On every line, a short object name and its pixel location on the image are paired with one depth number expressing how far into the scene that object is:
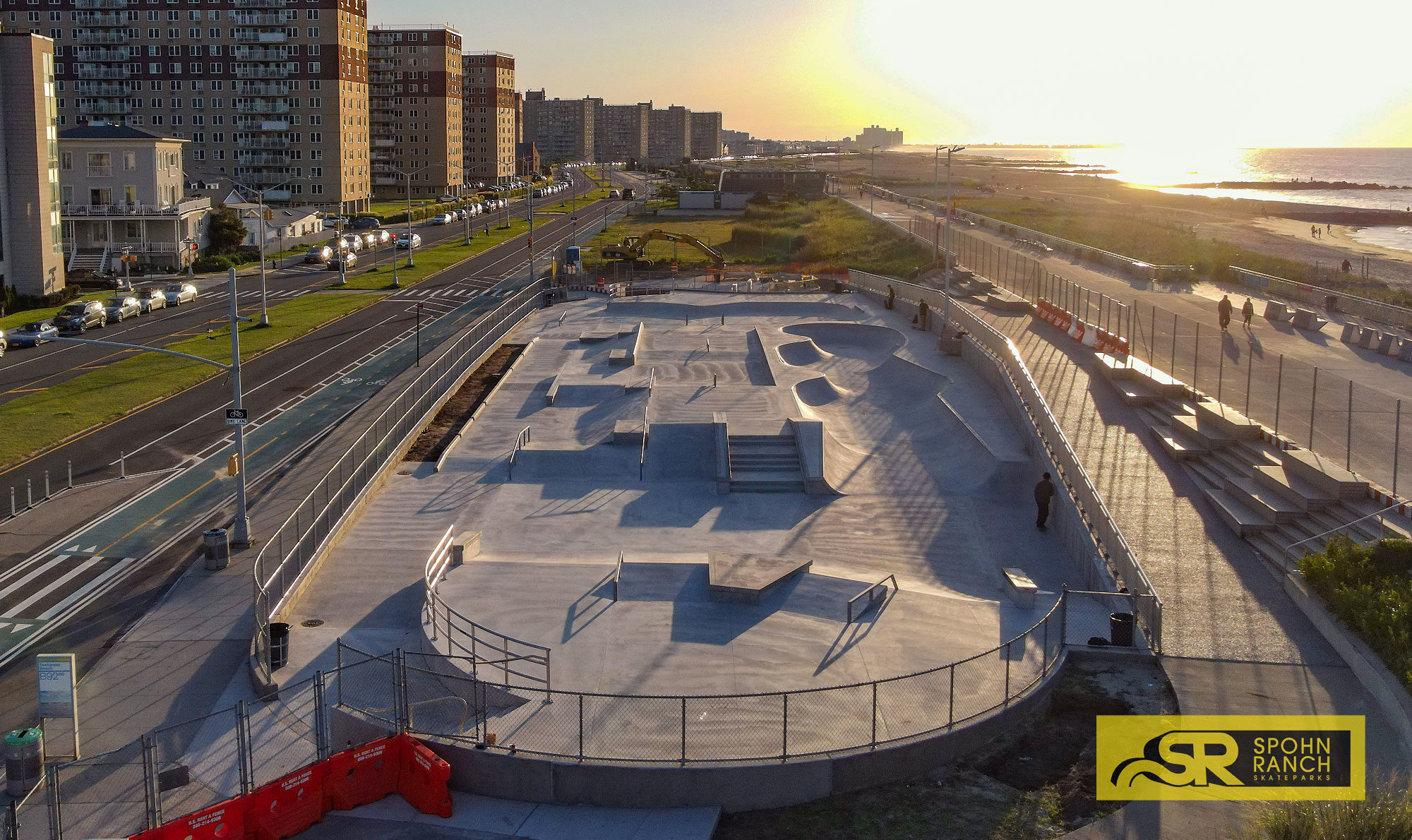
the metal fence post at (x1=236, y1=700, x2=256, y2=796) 17.42
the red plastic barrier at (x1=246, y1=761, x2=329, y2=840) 16.22
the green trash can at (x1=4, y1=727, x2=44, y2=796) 18.66
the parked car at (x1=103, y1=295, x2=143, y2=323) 65.31
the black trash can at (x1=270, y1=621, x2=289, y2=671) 21.75
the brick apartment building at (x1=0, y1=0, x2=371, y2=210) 133.12
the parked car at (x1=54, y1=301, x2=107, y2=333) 60.72
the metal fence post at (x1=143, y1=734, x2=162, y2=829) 16.44
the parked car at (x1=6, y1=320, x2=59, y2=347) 56.41
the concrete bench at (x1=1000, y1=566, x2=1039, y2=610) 23.92
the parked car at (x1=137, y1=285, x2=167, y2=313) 68.81
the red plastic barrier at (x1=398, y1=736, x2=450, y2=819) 16.91
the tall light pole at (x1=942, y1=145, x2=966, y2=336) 47.72
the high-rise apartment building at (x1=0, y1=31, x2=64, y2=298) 69.88
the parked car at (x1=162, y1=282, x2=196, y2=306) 71.62
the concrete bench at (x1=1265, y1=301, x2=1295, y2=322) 49.62
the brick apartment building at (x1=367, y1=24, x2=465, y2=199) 175.50
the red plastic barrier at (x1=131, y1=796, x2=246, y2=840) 15.93
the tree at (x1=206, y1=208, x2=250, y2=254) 93.31
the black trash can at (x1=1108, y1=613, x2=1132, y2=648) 21.08
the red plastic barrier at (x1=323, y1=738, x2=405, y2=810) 17.03
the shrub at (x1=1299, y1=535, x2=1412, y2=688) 19.28
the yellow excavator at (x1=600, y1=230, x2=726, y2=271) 83.44
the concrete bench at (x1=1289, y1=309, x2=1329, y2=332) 47.50
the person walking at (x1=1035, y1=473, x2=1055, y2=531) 28.69
